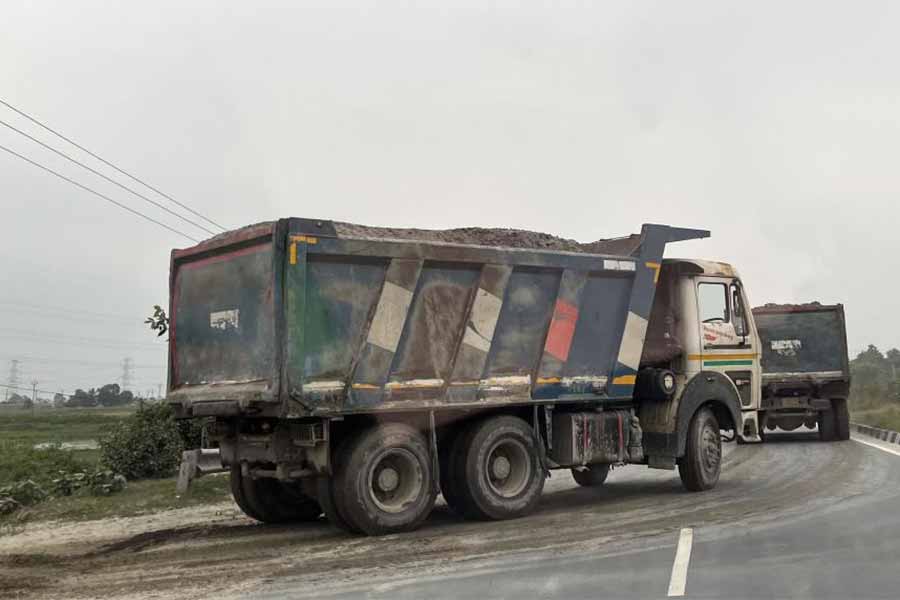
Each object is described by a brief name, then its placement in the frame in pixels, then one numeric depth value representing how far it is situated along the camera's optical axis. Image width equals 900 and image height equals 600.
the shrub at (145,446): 13.74
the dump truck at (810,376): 19.88
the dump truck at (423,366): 8.05
